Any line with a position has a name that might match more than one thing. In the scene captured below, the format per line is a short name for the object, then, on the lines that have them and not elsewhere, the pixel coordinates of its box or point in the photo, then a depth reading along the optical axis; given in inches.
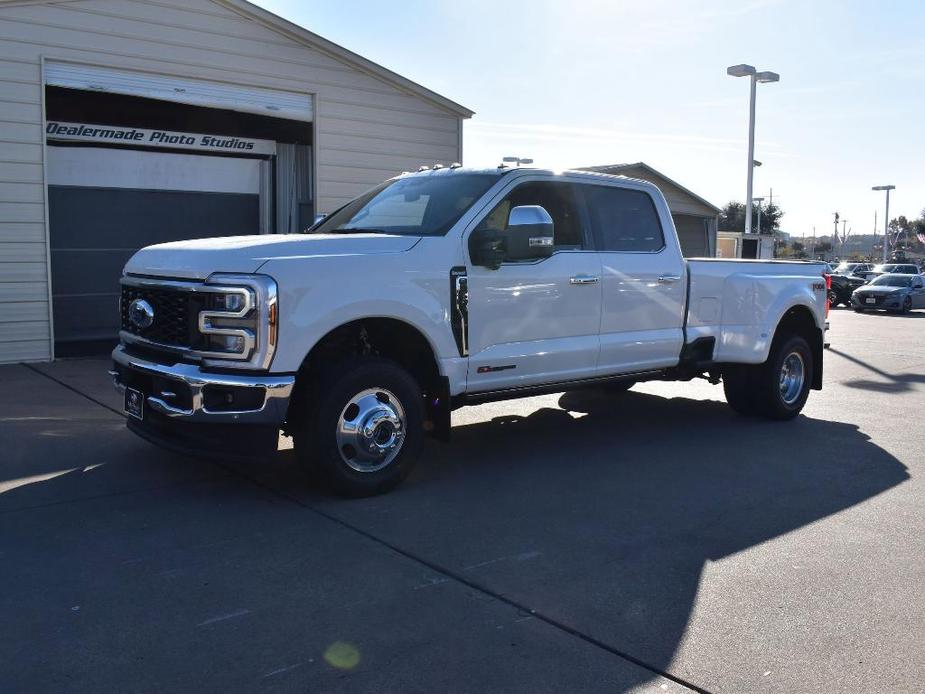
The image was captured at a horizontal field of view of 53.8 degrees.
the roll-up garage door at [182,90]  424.8
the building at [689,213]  1176.2
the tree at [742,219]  2974.9
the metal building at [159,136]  414.0
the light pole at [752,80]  911.7
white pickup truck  203.9
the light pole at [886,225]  2033.0
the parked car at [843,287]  1273.4
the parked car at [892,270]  1304.1
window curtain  577.0
